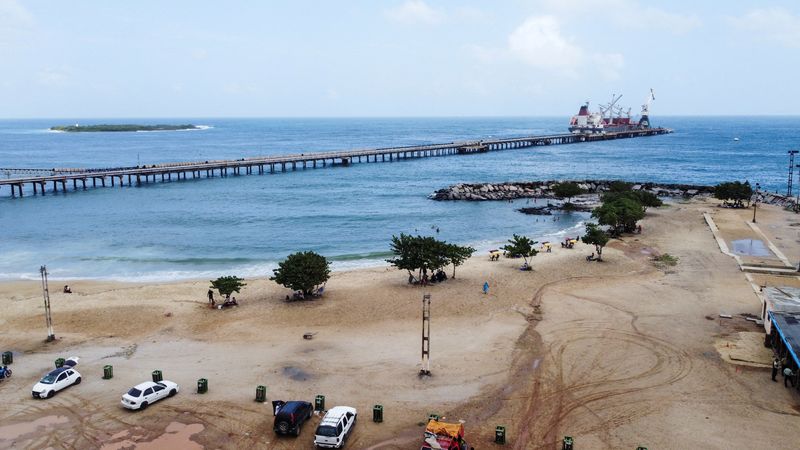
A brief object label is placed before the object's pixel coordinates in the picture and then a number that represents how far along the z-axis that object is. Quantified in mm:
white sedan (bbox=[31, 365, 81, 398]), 21469
